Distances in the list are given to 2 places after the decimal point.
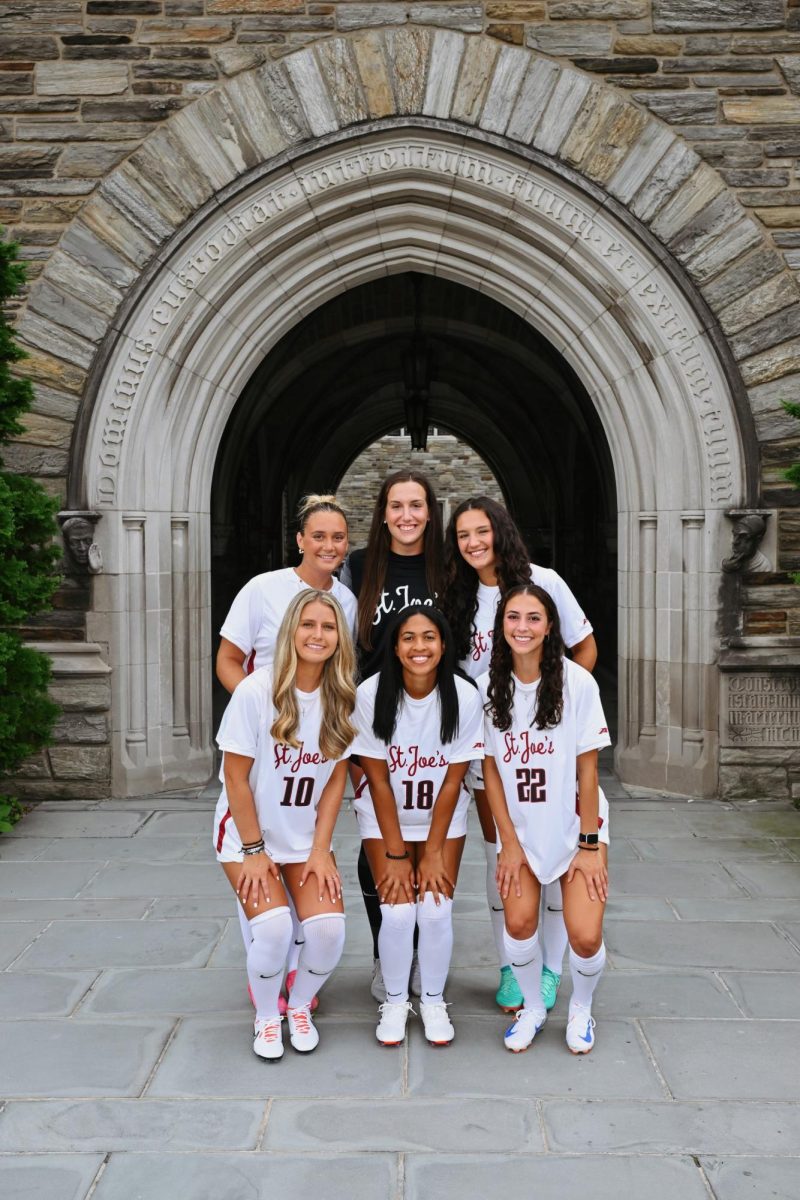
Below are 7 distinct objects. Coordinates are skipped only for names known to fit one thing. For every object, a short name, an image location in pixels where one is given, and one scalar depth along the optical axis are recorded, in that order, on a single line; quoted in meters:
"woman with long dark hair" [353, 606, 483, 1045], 3.06
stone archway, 5.83
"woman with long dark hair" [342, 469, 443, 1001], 3.36
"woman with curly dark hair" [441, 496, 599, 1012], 3.29
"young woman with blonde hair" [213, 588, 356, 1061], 3.00
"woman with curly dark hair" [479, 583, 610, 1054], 3.01
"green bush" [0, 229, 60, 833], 5.18
